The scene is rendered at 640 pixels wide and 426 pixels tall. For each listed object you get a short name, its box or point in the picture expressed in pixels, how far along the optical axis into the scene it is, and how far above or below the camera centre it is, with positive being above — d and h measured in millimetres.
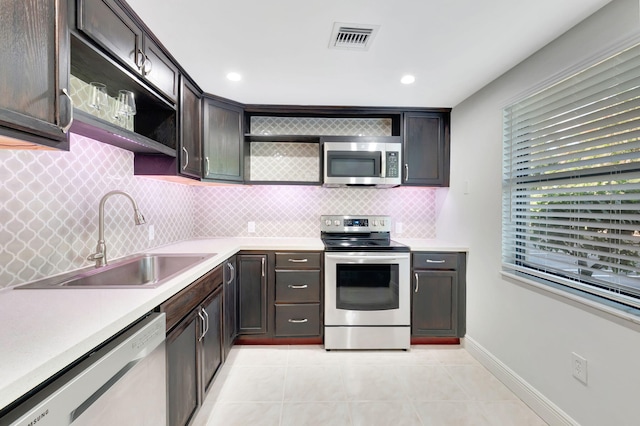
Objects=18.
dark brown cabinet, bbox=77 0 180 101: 1181 +866
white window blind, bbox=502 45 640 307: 1277 +183
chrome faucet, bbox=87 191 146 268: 1533 -149
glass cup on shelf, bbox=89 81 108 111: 1346 +560
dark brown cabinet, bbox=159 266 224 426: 1290 -735
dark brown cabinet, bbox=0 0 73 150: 780 +422
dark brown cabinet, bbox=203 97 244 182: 2473 +668
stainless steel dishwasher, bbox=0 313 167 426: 646 -503
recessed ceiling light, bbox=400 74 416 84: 2129 +1053
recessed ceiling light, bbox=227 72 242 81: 2131 +1060
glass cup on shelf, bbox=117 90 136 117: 1469 +576
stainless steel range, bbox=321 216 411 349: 2486 -768
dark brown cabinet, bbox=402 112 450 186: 2832 +658
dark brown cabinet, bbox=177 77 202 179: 2074 +643
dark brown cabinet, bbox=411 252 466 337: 2553 -748
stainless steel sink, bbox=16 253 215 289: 1271 -341
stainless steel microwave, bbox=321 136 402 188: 2736 +494
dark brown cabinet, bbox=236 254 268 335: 2502 -770
